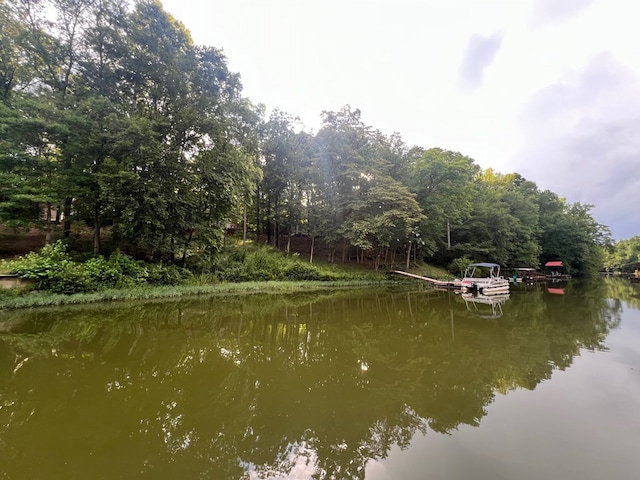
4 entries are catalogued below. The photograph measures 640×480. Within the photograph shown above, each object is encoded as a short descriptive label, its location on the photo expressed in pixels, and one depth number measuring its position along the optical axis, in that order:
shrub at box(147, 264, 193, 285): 13.42
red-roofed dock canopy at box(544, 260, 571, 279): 32.46
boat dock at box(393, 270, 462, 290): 19.97
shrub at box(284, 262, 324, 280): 18.70
